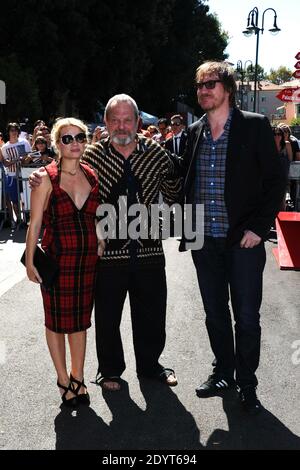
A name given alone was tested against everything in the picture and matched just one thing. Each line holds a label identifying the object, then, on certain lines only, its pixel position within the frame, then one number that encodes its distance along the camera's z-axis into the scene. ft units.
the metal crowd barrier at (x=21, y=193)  37.04
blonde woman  12.01
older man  13.00
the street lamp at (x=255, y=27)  92.53
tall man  12.30
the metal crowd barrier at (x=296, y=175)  40.04
